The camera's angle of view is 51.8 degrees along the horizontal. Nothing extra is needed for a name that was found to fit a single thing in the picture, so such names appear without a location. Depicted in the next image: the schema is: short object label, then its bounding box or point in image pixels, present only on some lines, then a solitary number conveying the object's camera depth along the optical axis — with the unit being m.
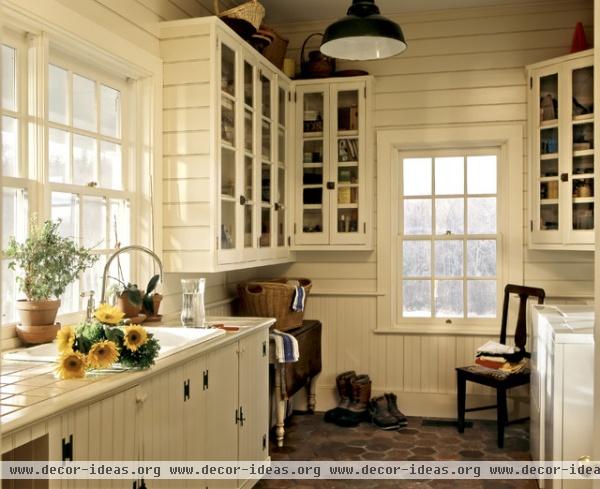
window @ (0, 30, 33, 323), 2.41
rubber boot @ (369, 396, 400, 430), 4.46
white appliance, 2.88
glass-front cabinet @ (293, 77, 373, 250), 4.79
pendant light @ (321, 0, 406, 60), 2.93
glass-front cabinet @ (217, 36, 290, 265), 3.47
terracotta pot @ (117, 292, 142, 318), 2.82
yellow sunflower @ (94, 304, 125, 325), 2.02
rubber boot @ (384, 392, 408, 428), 4.54
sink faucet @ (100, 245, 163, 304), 2.35
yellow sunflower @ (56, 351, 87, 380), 1.87
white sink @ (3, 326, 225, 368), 2.17
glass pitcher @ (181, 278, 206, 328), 2.96
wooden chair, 4.04
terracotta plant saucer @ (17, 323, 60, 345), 2.33
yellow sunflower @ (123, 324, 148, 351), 2.00
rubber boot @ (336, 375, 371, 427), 4.67
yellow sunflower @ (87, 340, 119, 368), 1.91
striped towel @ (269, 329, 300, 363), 3.86
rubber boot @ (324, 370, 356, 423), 4.64
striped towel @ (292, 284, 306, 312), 4.29
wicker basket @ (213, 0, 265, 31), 3.57
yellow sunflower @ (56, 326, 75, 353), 1.91
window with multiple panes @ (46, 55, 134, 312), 2.70
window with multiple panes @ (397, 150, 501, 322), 4.82
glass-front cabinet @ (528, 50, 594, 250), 4.20
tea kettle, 4.82
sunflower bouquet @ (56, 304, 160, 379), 1.88
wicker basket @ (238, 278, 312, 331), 4.21
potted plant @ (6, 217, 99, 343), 2.33
